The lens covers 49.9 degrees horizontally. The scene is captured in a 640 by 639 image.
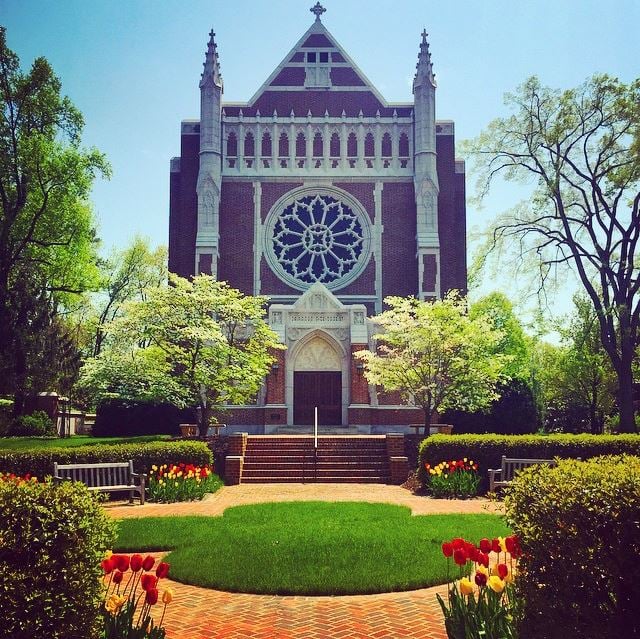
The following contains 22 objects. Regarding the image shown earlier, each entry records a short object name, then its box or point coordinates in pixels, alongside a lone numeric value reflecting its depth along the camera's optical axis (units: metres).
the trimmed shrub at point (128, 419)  27.20
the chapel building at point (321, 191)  30.31
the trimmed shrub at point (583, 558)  3.89
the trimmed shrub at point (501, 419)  26.66
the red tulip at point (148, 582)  4.29
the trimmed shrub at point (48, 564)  3.99
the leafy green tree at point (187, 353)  20.27
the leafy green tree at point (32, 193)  28.77
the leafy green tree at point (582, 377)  36.56
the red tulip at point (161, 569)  4.57
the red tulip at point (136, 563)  4.71
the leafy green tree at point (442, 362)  20.59
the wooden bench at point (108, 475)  13.12
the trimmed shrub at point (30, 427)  28.17
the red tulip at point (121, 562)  4.69
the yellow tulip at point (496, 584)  4.25
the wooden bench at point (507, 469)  13.95
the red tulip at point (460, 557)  4.79
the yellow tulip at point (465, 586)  4.32
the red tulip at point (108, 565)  4.71
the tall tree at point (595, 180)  23.52
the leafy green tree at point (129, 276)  47.57
